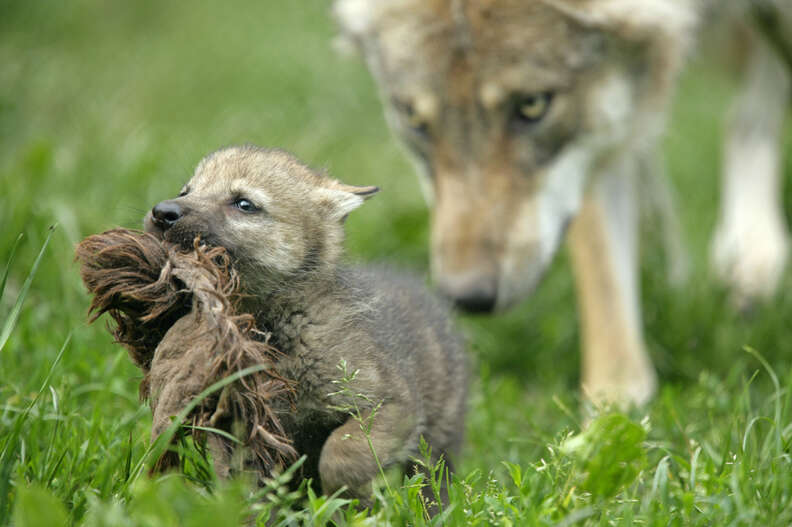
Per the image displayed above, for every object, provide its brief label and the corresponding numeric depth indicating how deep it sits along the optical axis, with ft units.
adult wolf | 23.52
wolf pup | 13.50
